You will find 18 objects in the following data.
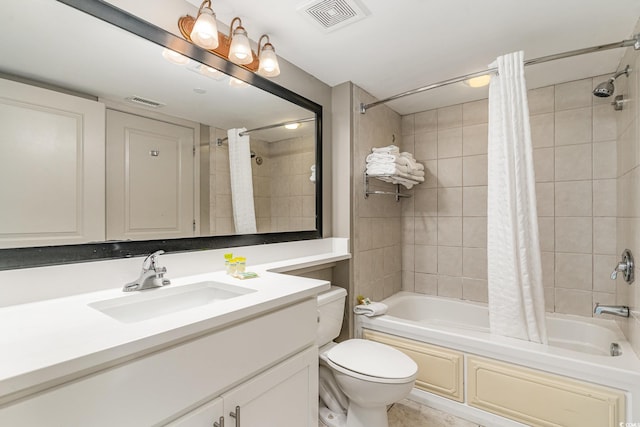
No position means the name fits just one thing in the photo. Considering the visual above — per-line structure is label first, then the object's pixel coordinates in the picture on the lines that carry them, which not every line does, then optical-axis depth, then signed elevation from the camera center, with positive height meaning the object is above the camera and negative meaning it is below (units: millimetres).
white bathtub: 1403 -765
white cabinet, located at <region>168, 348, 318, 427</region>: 843 -598
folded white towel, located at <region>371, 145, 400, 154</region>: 2232 +499
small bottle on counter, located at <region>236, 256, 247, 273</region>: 1398 -223
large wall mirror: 953 +318
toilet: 1435 -777
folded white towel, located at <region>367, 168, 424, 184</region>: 2195 +319
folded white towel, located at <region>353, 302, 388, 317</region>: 2078 -654
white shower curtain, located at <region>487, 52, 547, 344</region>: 1669 -36
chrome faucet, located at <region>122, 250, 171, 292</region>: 1097 -223
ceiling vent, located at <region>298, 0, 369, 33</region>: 1393 +990
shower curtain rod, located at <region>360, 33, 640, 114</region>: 1428 +819
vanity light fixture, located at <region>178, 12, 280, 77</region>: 1285 +834
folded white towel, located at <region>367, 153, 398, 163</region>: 2191 +432
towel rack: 2285 +202
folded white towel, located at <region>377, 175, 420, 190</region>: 2266 +286
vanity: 586 -341
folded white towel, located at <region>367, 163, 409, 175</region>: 2172 +350
